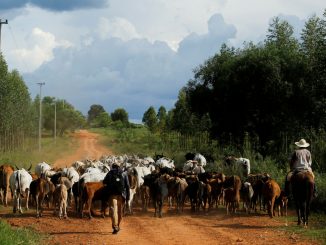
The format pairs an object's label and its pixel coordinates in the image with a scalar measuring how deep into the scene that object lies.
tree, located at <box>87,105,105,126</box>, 146.95
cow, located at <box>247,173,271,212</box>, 18.21
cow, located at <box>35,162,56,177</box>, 23.52
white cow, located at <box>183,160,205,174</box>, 24.09
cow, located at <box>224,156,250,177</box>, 24.69
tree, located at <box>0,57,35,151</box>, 41.53
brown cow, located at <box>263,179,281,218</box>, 17.20
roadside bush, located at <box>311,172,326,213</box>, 18.50
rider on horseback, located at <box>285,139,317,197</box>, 15.48
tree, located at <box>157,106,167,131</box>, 64.82
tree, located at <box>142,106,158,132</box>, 74.35
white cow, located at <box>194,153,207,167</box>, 28.81
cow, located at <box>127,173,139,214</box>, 18.41
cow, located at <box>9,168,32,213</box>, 18.41
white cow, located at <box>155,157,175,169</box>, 27.41
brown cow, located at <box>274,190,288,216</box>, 17.92
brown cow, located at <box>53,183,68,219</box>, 17.03
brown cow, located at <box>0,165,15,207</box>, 20.88
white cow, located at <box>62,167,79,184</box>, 20.78
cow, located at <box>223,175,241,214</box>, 18.33
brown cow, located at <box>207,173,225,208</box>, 19.45
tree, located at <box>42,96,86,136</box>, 90.75
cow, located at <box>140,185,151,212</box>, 19.69
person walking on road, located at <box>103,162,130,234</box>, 14.14
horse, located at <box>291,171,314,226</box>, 15.09
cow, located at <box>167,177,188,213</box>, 19.00
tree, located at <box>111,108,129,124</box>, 127.68
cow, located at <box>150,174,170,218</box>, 18.28
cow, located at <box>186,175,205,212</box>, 18.84
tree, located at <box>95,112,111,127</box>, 118.86
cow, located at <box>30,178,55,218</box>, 17.52
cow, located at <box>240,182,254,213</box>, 18.25
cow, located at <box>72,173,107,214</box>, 17.59
